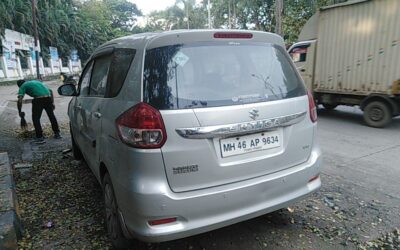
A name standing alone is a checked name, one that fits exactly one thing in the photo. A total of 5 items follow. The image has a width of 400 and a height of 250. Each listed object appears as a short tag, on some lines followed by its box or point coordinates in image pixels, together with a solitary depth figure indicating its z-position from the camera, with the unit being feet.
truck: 23.79
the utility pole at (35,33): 78.12
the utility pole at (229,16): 110.88
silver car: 7.40
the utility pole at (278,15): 52.13
